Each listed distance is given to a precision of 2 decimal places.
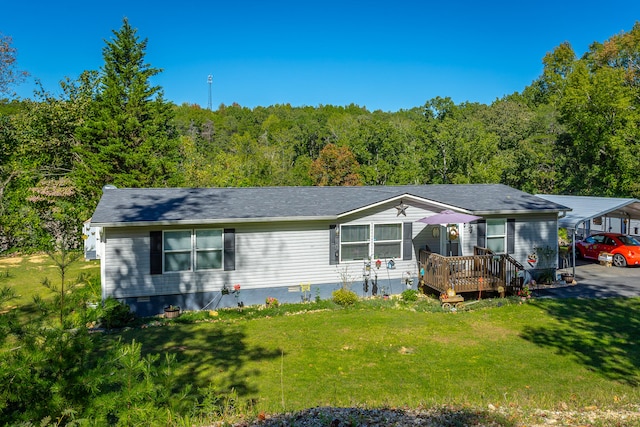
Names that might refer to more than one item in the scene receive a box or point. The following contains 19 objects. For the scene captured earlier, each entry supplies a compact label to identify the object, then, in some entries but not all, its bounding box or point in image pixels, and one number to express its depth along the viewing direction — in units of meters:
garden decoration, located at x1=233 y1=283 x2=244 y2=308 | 13.96
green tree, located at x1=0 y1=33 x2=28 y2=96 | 23.27
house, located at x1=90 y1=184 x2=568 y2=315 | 13.13
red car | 19.72
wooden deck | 14.23
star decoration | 15.38
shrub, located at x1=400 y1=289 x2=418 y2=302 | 14.69
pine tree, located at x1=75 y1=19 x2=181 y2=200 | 26.94
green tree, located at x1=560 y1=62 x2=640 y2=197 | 29.58
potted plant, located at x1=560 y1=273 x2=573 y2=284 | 16.98
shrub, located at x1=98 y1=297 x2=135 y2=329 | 11.95
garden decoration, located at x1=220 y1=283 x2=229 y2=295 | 13.82
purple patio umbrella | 14.70
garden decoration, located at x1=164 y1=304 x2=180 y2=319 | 12.99
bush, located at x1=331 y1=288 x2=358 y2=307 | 14.08
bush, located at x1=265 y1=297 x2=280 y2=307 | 14.08
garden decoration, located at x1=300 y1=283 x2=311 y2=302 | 14.61
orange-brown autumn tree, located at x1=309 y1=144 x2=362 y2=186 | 41.34
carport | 18.89
